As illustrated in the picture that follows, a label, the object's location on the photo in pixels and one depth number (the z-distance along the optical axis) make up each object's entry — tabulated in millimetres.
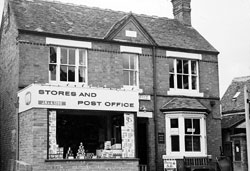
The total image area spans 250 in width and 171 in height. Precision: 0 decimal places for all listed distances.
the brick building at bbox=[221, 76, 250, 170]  21031
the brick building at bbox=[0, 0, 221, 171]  16875
